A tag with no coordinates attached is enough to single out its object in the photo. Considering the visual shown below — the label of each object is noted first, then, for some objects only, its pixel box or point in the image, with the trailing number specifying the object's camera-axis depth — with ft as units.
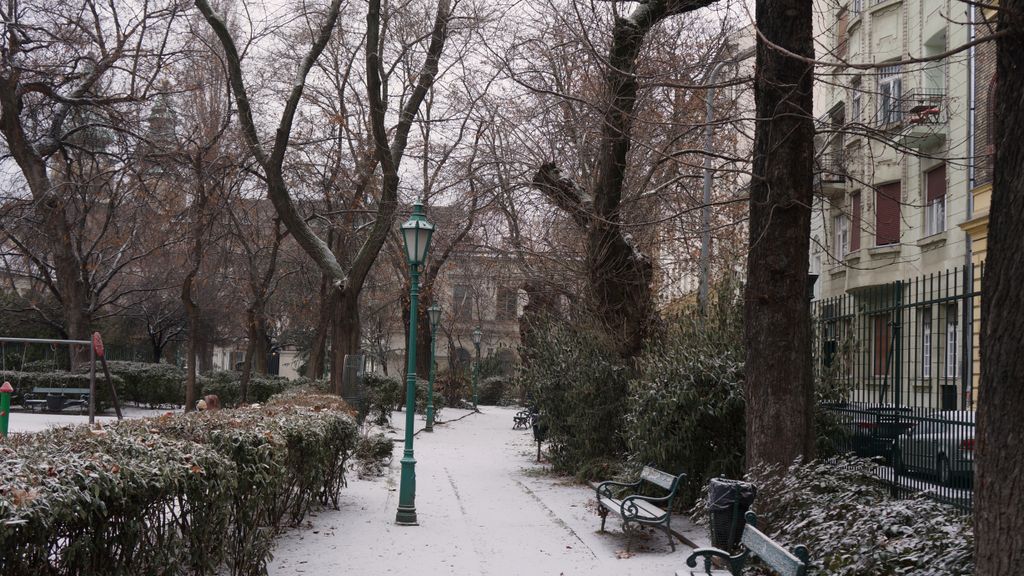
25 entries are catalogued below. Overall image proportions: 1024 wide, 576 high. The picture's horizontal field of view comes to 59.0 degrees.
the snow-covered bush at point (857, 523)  17.34
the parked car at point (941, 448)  30.53
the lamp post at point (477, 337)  139.25
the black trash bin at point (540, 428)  58.19
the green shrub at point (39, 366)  111.04
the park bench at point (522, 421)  104.94
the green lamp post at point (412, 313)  38.34
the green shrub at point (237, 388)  113.29
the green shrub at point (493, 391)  183.11
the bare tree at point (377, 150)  59.82
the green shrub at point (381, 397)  94.78
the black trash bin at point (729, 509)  26.07
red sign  54.72
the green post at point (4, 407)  49.37
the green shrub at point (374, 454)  56.03
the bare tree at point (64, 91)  73.05
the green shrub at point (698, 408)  36.65
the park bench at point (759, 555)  17.13
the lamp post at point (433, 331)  101.01
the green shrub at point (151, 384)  109.19
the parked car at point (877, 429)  33.27
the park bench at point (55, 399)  88.38
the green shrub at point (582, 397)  52.80
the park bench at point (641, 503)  31.27
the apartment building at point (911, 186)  75.66
